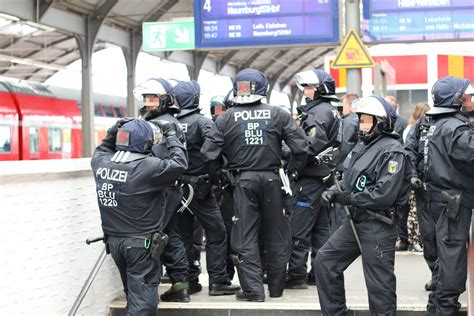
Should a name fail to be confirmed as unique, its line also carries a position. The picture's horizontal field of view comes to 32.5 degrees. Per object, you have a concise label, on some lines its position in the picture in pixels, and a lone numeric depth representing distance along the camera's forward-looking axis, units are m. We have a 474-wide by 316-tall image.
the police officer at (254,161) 6.38
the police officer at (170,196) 6.35
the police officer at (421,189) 6.39
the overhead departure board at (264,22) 11.92
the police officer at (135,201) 5.52
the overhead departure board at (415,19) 11.86
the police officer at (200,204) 6.75
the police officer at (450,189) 5.46
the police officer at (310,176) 6.91
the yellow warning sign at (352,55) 10.24
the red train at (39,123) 18.52
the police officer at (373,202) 5.40
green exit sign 14.88
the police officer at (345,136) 8.03
